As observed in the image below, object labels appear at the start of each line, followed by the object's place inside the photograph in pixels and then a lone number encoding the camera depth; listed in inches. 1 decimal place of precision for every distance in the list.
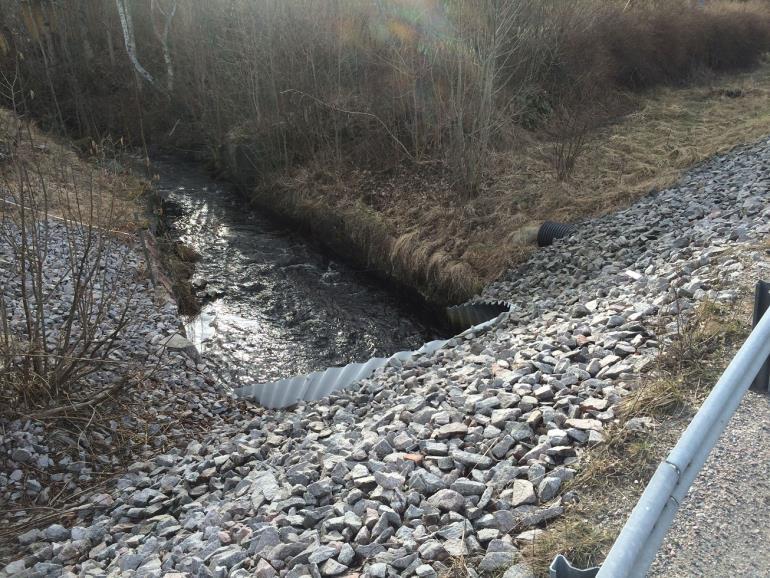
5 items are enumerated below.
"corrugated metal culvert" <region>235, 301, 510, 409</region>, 239.1
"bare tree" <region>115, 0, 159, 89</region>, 705.0
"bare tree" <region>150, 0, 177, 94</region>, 697.6
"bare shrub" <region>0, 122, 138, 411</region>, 189.2
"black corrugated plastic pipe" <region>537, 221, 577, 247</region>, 374.0
